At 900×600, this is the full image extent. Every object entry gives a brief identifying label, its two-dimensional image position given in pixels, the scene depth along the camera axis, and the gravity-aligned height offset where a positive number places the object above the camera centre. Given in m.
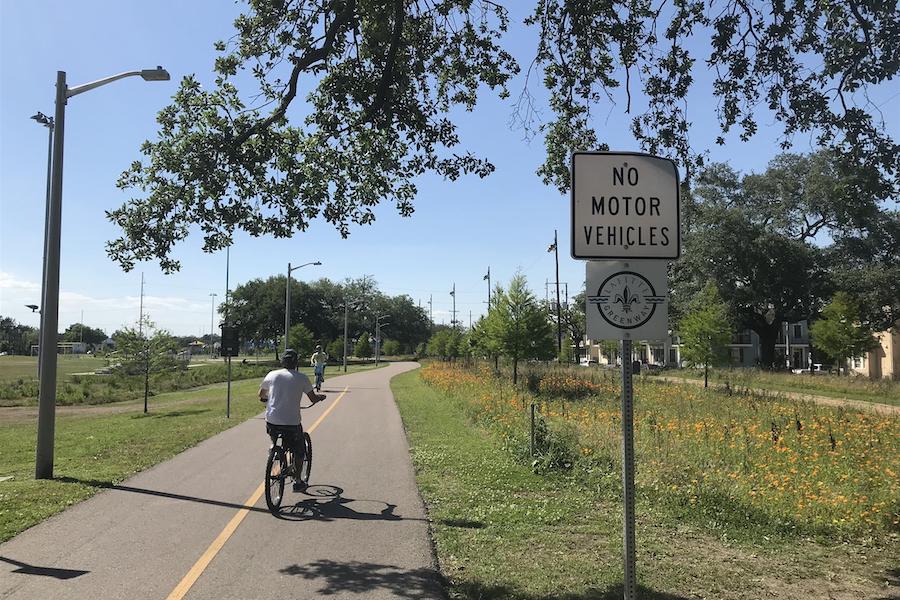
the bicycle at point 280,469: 7.04 -1.58
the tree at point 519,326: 28.12 +0.67
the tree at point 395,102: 6.66 +2.91
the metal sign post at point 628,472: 3.43 -0.73
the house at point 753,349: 80.25 -1.01
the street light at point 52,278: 9.35 +0.92
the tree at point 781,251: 43.72 +6.72
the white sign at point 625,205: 3.60 +0.79
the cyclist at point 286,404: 7.57 -0.79
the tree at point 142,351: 22.86 -0.48
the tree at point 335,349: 79.50 -1.28
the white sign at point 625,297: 3.53 +0.25
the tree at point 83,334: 176.86 +1.04
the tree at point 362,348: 80.00 -1.11
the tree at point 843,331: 37.44 +0.69
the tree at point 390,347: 112.94 -1.39
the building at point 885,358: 54.19 -1.36
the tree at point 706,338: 30.72 +0.18
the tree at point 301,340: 50.38 -0.08
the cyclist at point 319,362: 25.48 -0.96
